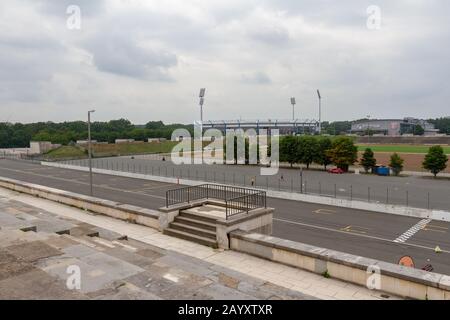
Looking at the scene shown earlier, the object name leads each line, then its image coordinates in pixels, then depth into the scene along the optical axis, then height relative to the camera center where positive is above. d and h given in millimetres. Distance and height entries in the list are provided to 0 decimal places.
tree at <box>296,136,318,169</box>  60625 -2085
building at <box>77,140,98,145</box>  110912 +33
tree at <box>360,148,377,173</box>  55281 -3656
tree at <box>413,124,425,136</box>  191225 +2495
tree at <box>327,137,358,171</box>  56812 -2558
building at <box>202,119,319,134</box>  125062 +5101
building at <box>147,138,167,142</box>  129500 +581
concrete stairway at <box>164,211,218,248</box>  11164 -2943
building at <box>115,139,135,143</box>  118862 +403
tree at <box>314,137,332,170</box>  59469 -2429
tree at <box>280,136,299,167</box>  62812 -2108
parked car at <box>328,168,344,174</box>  56000 -5309
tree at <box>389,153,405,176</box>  51969 -4209
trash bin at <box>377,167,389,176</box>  52844 -5156
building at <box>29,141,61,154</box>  104312 -1174
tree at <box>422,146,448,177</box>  49094 -3539
